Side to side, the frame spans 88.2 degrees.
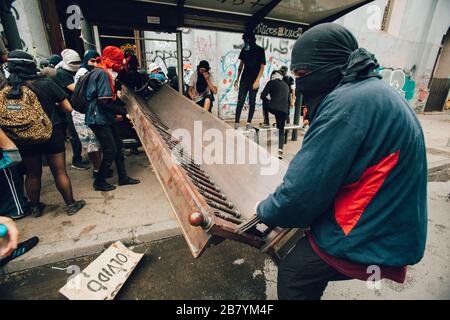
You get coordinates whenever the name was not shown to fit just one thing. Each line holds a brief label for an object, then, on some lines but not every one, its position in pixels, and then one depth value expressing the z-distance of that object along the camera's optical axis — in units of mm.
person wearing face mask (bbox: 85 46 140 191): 3238
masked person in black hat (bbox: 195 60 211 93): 5944
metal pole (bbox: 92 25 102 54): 4223
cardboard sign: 2035
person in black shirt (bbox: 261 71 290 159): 5473
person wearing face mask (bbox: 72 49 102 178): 3617
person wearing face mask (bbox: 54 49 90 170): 3857
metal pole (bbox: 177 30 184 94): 5105
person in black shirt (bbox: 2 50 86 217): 2562
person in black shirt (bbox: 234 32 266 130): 5016
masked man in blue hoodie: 1044
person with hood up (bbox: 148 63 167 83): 6478
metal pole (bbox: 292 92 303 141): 6412
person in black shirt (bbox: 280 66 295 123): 6171
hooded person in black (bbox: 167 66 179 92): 7334
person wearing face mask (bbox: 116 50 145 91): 4625
